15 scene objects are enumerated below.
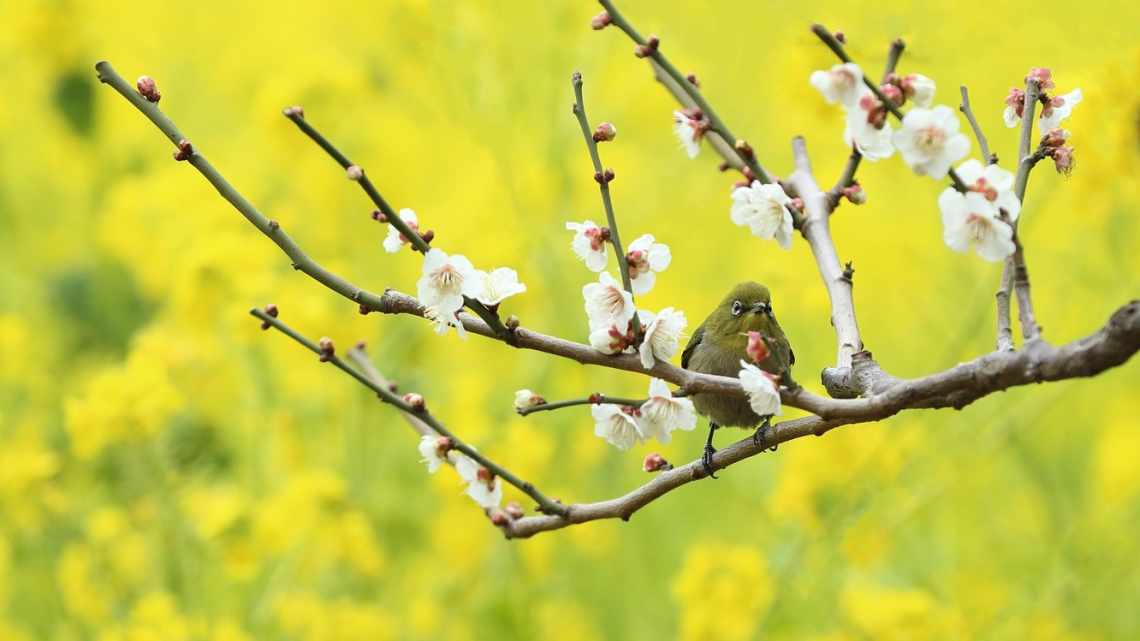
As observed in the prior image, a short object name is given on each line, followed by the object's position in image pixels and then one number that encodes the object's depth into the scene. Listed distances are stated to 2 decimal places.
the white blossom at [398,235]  4.09
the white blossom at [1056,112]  4.12
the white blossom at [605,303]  4.08
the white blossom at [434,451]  4.15
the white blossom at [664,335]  4.07
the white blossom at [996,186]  4.04
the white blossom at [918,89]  4.08
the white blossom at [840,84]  4.06
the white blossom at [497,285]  4.08
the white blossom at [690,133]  4.16
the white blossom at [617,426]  4.14
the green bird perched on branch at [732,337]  4.34
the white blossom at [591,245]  4.11
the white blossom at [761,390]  4.05
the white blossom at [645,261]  4.12
